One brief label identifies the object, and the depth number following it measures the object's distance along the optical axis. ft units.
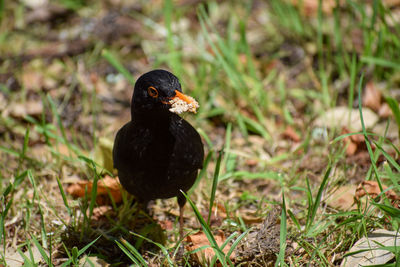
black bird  18.30
